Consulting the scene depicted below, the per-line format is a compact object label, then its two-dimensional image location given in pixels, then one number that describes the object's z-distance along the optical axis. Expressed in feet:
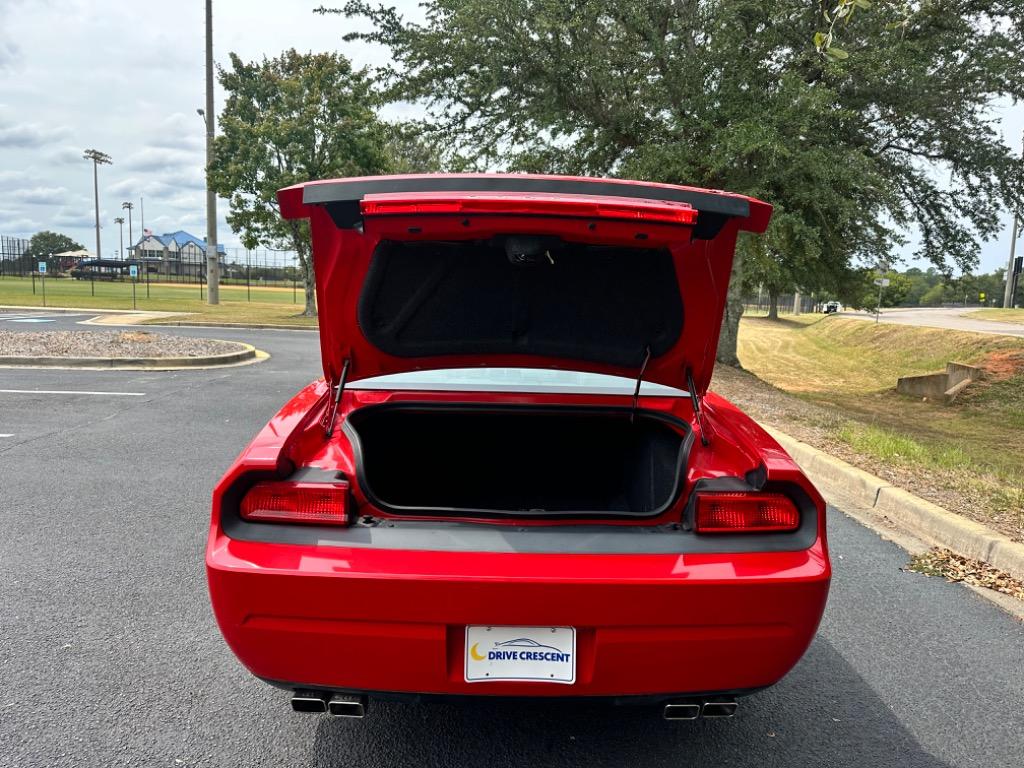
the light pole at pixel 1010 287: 154.05
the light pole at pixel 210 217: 85.66
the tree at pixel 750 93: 34.47
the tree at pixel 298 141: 73.10
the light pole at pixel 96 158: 237.66
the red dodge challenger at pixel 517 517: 6.17
